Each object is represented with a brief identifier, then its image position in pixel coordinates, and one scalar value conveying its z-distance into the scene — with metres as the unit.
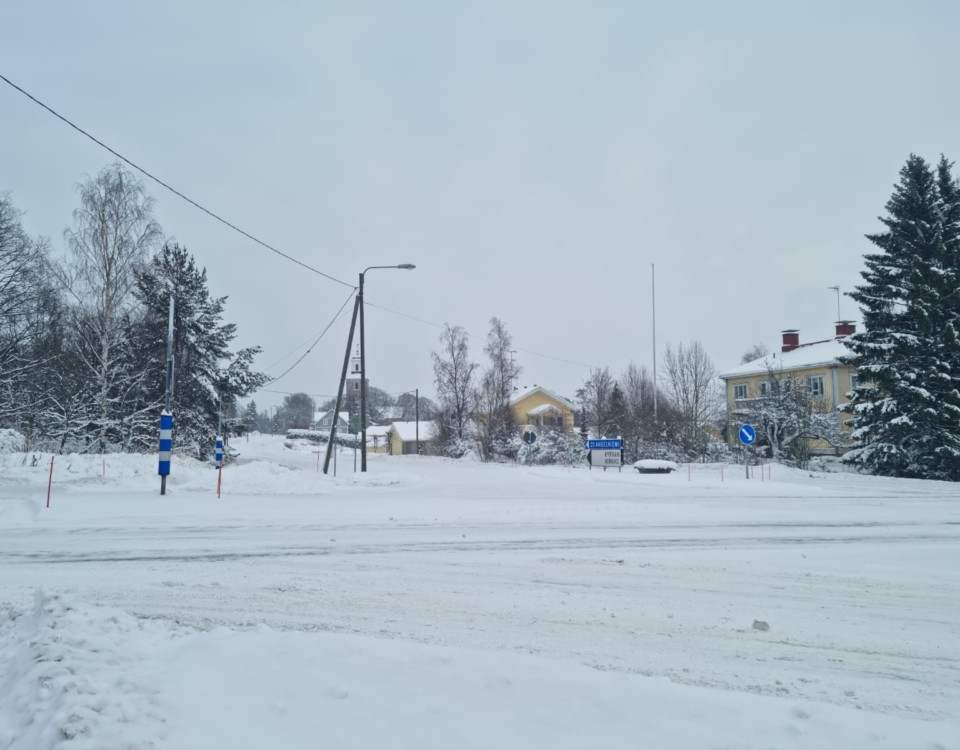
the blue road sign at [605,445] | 32.47
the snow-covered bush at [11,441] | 25.81
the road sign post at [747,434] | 24.47
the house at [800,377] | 42.08
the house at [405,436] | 82.78
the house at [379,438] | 98.20
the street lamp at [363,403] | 26.83
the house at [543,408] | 71.85
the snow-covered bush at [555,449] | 46.46
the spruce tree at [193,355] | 36.88
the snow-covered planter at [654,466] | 32.12
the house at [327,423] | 110.50
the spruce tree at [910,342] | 30.19
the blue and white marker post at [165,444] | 17.34
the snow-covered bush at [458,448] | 55.50
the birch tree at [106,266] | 29.08
